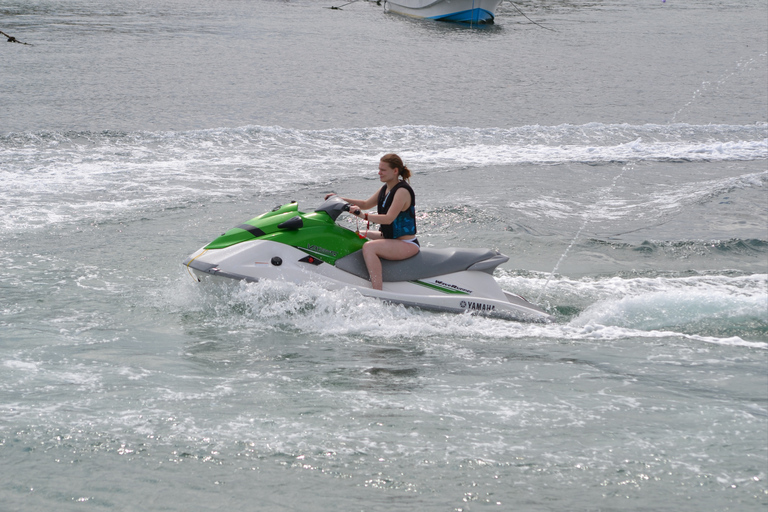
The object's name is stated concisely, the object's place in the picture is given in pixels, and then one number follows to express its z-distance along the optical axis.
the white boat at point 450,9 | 85.06
